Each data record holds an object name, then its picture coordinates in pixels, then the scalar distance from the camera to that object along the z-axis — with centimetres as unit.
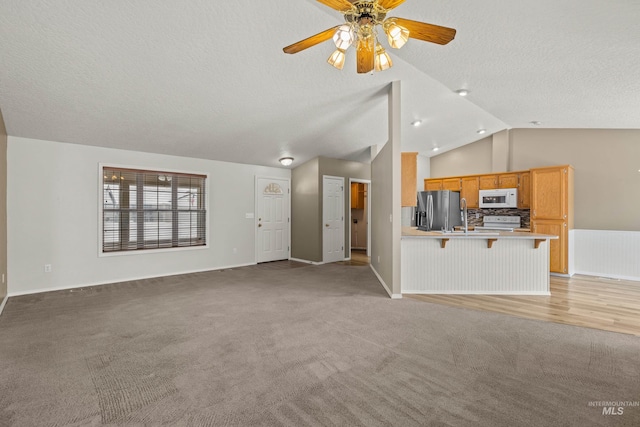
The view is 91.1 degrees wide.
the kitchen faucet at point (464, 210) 462
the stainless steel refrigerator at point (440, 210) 486
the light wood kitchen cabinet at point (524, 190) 607
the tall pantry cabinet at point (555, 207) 553
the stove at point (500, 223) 637
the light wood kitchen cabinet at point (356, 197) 939
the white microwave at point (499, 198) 619
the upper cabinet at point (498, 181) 630
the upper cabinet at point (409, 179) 628
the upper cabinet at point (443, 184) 723
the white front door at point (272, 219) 709
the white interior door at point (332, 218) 700
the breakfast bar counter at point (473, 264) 437
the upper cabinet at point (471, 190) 690
